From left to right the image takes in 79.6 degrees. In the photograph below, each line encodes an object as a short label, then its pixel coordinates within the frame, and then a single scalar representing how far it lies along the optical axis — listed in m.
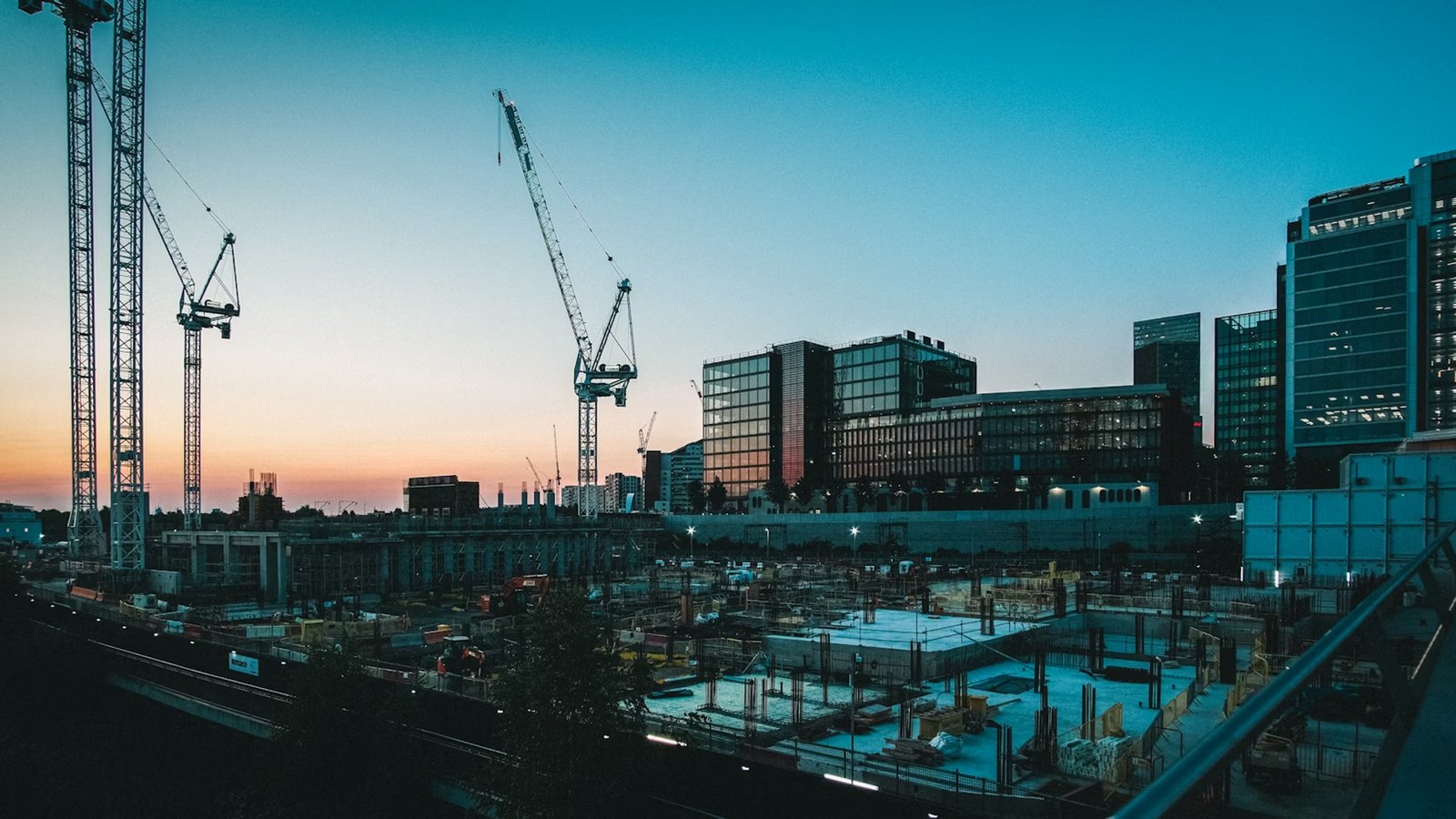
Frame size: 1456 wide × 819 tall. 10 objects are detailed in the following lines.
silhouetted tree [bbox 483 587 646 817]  19.78
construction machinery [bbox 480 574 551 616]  52.12
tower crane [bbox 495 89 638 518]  107.94
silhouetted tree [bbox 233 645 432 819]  25.12
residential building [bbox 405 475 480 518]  146.62
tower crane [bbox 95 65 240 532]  90.19
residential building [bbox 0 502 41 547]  126.12
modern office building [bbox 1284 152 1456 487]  93.69
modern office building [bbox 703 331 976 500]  134.38
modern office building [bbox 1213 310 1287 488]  163.38
